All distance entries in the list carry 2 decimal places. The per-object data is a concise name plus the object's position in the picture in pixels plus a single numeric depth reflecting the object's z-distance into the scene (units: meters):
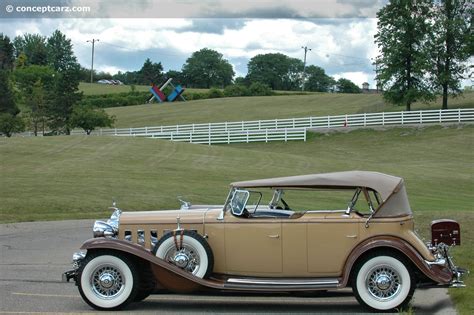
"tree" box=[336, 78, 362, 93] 165.00
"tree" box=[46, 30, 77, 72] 152.88
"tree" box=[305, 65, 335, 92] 169.00
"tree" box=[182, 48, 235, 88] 165.75
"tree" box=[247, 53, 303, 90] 168.12
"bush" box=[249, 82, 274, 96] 115.75
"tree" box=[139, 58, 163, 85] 165.12
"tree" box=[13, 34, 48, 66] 142.62
